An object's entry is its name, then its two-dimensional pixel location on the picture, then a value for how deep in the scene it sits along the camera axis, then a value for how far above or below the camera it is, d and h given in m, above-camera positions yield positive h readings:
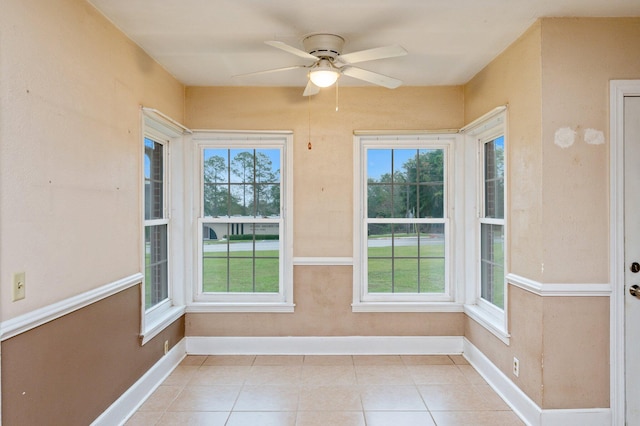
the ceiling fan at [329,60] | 2.55 +0.99
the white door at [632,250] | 2.46 -0.25
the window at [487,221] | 3.25 -0.09
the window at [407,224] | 3.97 -0.13
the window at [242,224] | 3.95 -0.12
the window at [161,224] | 3.26 -0.11
